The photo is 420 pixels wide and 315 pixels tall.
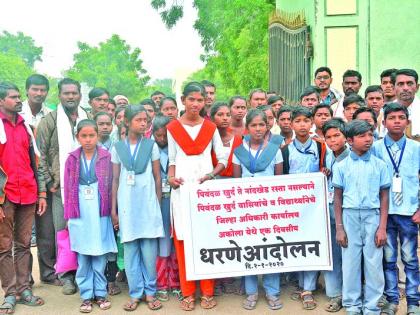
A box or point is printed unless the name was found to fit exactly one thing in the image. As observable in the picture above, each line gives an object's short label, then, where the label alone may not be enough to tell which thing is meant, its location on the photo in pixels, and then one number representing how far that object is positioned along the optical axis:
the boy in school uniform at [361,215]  4.49
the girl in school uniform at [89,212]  5.06
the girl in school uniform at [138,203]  4.99
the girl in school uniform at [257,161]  5.00
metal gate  11.41
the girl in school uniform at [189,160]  4.98
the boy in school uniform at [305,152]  5.09
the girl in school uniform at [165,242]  5.29
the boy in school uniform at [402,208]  4.57
